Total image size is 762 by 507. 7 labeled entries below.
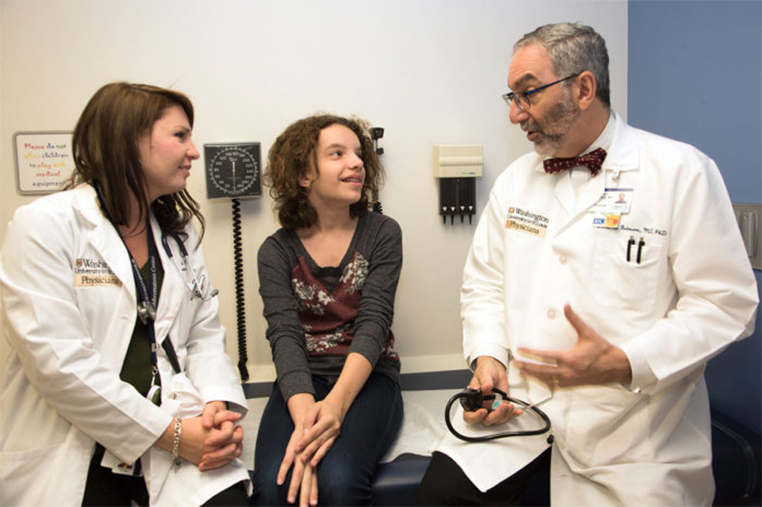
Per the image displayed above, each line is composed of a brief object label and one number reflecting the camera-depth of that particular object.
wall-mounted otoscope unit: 2.12
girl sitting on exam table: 1.39
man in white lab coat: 1.19
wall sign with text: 2.01
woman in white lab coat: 1.20
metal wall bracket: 1.59
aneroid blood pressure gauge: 2.03
